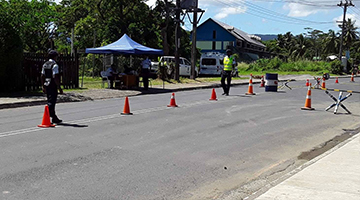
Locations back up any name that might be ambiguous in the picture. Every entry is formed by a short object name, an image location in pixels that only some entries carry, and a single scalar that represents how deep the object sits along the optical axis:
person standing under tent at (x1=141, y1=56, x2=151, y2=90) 21.21
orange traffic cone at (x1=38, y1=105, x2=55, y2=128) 9.77
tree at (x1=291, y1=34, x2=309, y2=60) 98.50
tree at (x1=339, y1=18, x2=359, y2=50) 94.16
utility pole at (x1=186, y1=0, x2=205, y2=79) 28.86
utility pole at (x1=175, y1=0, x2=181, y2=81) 26.80
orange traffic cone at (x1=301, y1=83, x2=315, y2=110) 14.72
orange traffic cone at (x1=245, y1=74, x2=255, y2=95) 19.74
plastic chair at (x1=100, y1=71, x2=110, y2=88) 22.31
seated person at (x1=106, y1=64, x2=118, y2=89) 21.25
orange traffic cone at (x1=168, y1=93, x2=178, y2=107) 14.28
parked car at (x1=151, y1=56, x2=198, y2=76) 31.64
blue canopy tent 20.28
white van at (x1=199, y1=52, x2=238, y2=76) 36.75
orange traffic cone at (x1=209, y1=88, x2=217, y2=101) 16.72
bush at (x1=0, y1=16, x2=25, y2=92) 15.74
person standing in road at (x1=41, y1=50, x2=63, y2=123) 10.03
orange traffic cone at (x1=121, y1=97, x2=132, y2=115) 12.25
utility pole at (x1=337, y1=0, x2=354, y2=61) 60.06
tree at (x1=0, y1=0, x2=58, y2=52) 19.09
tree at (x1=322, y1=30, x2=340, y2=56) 102.31
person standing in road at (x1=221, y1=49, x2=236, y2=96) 18.06
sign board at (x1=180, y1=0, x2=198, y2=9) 28.81
